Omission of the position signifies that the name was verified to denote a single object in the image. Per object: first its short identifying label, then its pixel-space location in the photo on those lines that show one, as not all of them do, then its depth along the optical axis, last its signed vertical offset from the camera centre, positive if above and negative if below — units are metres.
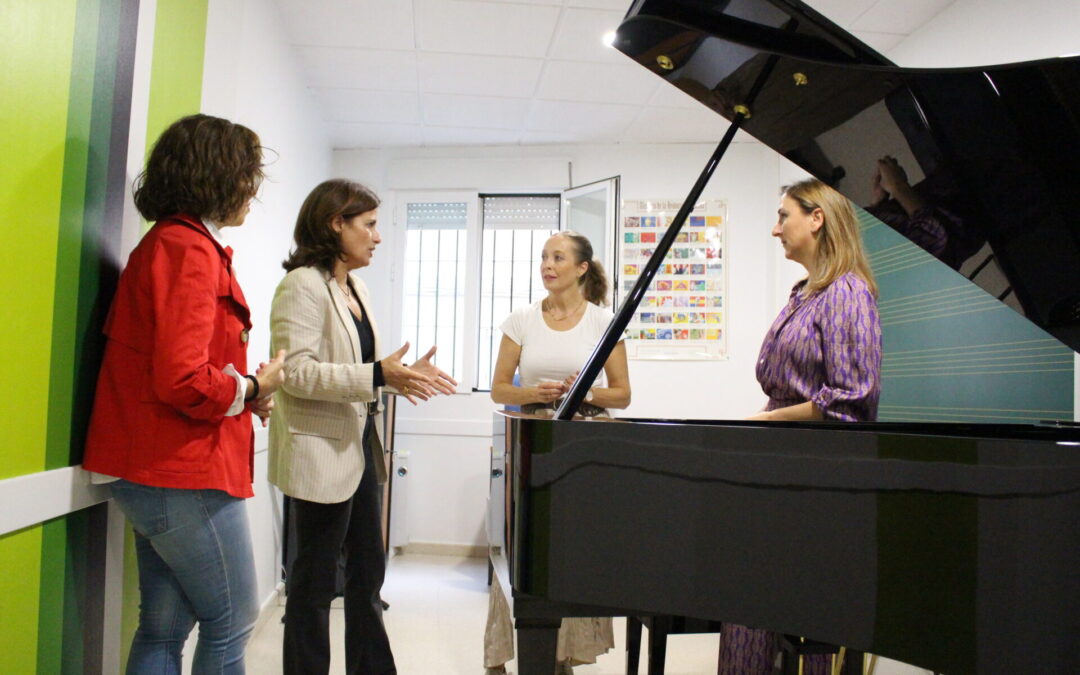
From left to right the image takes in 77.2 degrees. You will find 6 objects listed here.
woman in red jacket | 1.23 -0.08
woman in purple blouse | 1.63 +0.12
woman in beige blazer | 1.74 -0.14
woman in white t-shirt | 2.23 +0.07
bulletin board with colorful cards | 4.36 +0.61
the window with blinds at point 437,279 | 4.54 +0.63
